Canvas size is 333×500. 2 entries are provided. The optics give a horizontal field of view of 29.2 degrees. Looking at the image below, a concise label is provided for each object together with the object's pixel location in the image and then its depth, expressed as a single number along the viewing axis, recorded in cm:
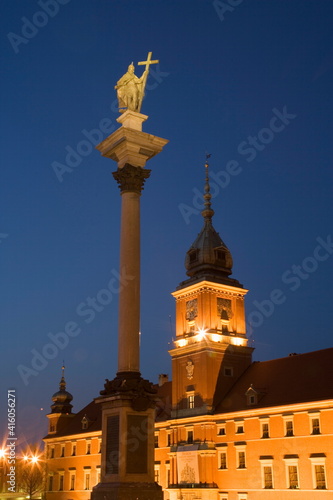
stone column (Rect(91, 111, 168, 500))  2311
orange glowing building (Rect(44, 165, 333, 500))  4956
